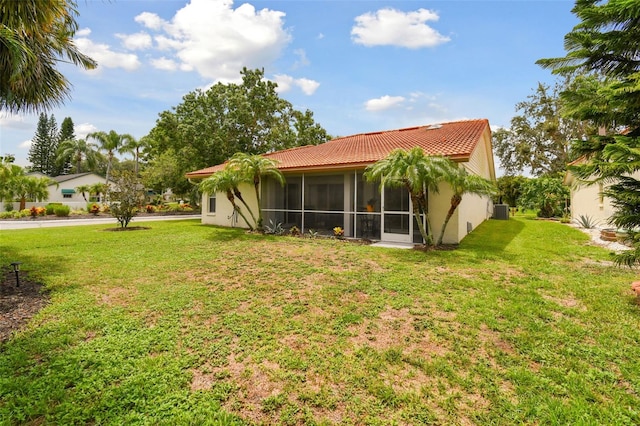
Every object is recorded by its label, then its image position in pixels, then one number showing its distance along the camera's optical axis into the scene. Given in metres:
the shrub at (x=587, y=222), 14.80
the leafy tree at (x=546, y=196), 21.16
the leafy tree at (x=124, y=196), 14.88
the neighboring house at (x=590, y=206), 14.10
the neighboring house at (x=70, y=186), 37.48
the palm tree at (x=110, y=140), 37.81
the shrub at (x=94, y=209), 24.84
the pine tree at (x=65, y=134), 58.96
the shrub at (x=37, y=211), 21.88
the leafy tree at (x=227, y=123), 22.14
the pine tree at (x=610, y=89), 4.21
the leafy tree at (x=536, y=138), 31.30
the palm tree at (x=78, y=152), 44.91
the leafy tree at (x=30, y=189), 24.20
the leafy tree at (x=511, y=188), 28.38
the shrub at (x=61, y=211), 22.90
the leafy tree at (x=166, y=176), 30.31
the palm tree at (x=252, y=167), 11.63
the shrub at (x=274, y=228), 12.75
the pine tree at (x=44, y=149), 57.38
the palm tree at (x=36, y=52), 5.30
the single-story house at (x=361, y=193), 10.37
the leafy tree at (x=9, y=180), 21.96
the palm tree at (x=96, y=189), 33.06
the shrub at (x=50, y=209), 23.17
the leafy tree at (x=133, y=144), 39.25
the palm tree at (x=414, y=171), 8.17
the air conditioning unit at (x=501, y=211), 21.14
